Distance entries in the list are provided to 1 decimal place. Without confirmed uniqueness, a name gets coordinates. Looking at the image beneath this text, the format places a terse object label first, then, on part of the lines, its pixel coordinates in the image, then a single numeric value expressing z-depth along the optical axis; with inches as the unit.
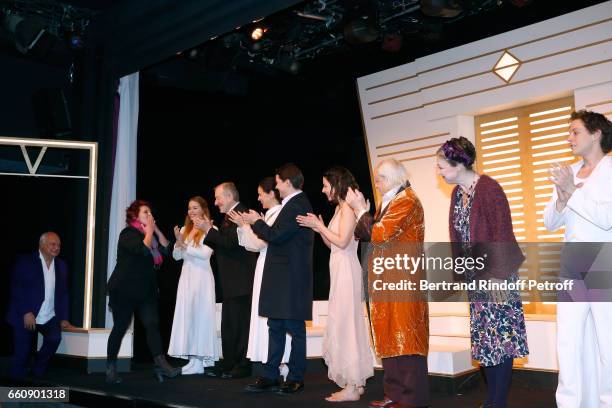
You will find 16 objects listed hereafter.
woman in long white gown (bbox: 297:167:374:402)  156.9
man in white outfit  112.3
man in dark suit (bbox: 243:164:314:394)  161.3
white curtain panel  250.5
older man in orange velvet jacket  129.3
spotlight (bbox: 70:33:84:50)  265.7
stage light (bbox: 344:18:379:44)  232.2
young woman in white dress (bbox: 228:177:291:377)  185.6
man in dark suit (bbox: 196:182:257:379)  199.3
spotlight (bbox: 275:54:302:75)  283.9
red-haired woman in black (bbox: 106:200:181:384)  192.9
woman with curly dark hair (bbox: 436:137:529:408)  117.7
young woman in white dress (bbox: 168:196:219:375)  209.8
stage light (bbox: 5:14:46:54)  248.2
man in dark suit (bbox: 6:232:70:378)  222.7
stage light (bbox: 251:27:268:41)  256.3
